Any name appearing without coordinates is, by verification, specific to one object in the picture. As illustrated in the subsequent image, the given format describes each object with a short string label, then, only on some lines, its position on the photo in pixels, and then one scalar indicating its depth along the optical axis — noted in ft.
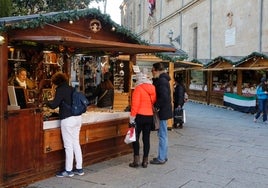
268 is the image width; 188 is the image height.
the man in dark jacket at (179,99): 28.98
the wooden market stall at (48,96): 13.70
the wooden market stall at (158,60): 27.86
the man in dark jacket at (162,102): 16.93
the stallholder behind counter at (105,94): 23.01
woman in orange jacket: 16.38
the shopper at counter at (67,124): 15.00
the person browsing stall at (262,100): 34.88
